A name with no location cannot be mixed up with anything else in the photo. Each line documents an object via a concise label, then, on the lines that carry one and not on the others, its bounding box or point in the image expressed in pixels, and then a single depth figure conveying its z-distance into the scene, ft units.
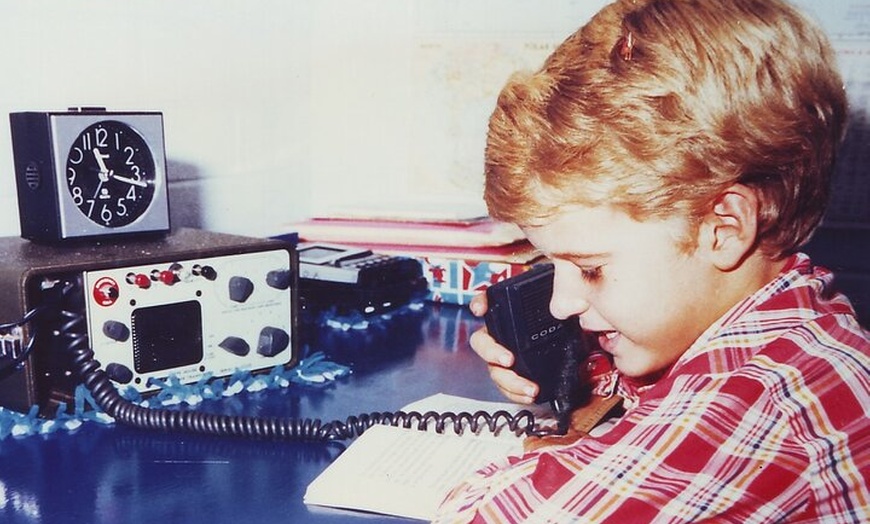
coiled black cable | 3.07
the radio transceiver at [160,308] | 3.11
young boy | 2.07
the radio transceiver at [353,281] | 4.76
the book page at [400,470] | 2.54
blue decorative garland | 3.05
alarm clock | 3.51
